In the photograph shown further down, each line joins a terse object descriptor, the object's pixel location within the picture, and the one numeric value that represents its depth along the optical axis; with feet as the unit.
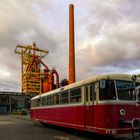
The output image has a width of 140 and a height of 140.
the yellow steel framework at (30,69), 147.48
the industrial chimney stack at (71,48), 75.39
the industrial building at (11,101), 165.75
